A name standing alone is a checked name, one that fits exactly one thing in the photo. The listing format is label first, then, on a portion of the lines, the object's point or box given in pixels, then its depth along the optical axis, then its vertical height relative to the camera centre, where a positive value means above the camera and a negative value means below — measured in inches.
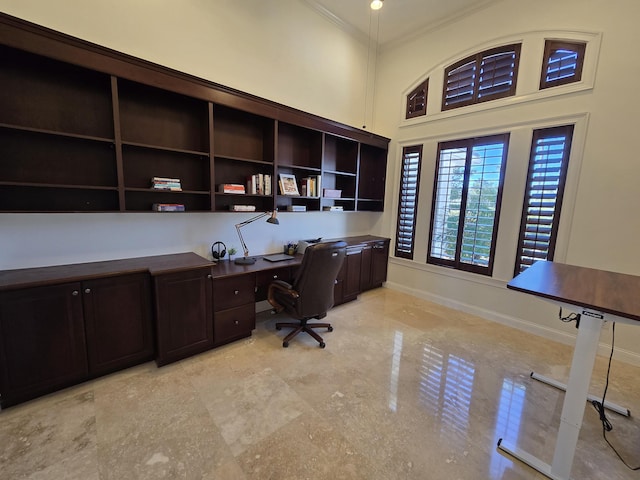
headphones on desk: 118.4 -22.0
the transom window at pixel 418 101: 157.6 +64.2
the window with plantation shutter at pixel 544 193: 115.0 +8.7
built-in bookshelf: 77.0 +23.9
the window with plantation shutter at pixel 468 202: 134.0 +4.0
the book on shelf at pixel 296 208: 135.7 -2.2
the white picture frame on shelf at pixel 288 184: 130.2 +9.4
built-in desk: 71.4 -36.7
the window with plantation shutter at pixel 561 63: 110.3 +63.3
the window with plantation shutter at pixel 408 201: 164.6 +4.3
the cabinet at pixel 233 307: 101.3 -41.2
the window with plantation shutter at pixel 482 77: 127.3 +66.9
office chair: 97.3 -32.5
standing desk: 52.9 -22.8
